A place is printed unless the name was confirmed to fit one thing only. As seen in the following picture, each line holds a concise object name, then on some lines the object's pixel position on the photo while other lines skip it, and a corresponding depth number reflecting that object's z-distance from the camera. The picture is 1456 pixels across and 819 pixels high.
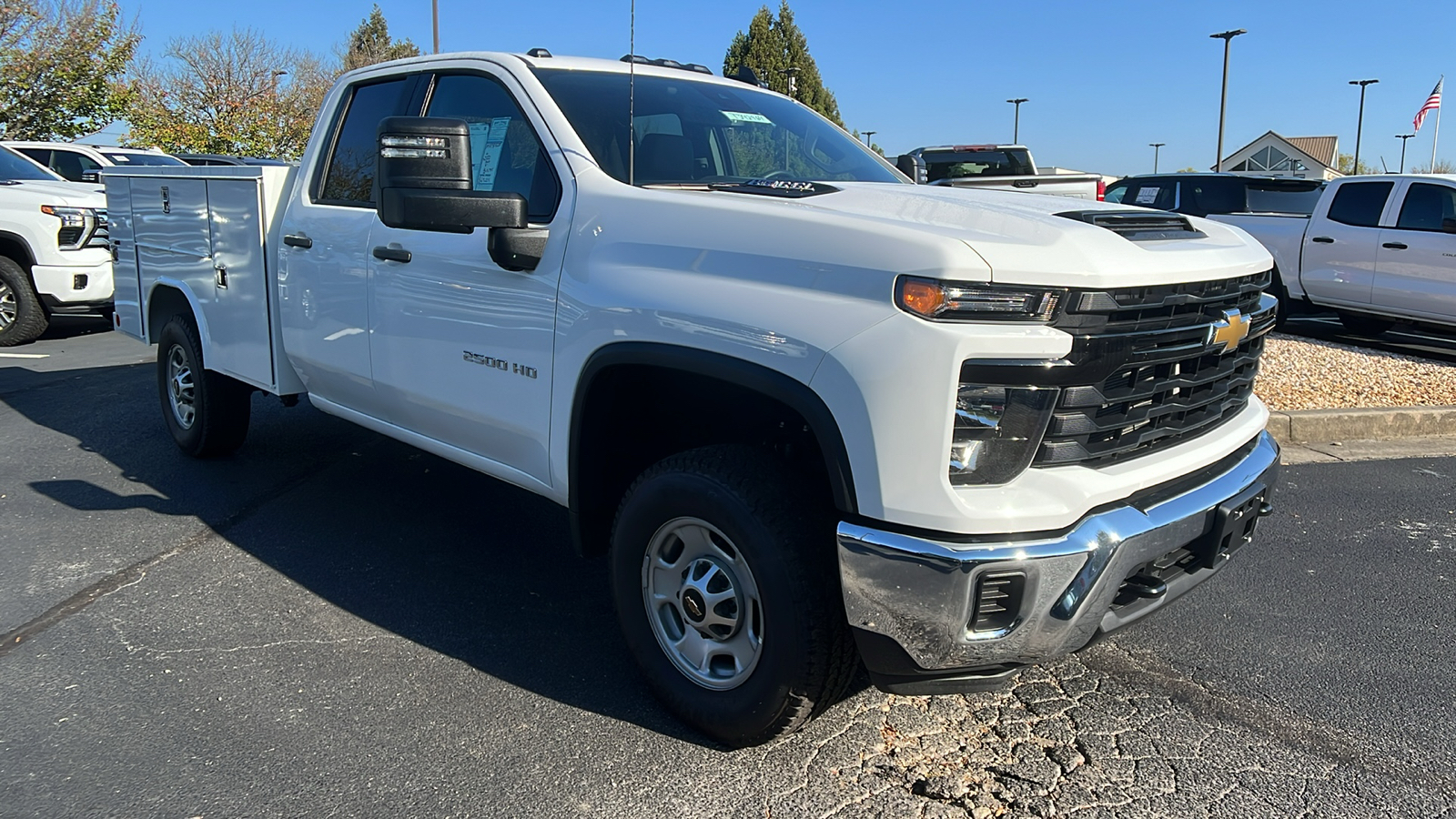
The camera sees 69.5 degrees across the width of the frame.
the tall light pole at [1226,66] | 35.41
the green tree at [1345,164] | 66.88
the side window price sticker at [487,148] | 3.68
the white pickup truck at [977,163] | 14.44
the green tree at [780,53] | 44.00
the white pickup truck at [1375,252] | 9.91
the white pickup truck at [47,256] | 9.55
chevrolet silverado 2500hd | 2.38
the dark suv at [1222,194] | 12.08
